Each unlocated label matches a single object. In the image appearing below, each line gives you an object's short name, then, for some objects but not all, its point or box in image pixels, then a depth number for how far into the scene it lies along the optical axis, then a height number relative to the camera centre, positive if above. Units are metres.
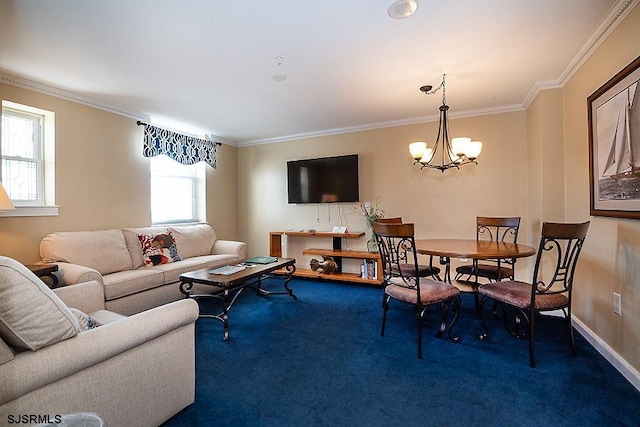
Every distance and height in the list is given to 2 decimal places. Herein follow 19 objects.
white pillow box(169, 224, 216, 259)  4.08 -0.34
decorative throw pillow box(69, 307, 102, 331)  1.48 -0.53
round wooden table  2.40 -0.33
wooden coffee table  2.76 -0.61
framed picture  1.89 +0.45
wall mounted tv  4.64 +0.53
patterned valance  4.07 +1.02
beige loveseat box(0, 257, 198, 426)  1.12 -0.62
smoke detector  1.88 +1.30
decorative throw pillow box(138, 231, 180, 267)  3.58 -0.41
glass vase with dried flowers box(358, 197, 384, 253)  4.44 -0.02
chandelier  2.87 +0.67
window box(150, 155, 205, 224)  4.41 +0.37
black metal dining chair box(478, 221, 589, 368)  2.07 -0.64
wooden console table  4.25 -0.59
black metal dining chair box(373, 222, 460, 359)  2.37 -0.63
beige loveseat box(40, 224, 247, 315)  2.83 -0.52
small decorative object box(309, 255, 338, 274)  4.52 -0.79
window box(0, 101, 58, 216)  2.97 +0.60
